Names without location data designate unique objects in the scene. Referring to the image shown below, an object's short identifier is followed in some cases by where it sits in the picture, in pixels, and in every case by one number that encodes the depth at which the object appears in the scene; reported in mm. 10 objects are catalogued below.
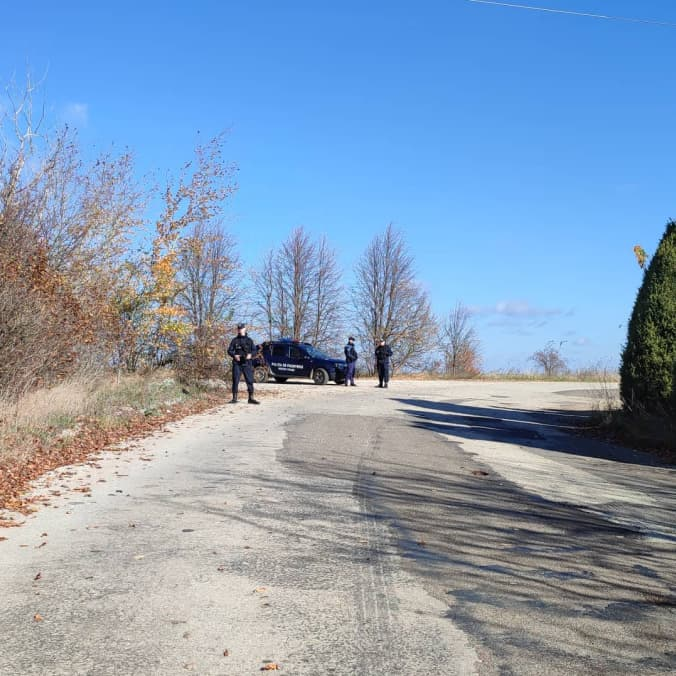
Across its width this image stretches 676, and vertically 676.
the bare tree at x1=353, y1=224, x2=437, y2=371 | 49719
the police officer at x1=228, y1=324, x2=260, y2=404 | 19172
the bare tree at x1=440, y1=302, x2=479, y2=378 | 53312
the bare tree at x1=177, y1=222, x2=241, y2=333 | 21734
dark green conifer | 14188
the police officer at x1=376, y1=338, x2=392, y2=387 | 29031
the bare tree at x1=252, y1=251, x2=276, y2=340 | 48844
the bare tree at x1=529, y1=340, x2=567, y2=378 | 51897
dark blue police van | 31406
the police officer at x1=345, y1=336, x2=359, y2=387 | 30438
